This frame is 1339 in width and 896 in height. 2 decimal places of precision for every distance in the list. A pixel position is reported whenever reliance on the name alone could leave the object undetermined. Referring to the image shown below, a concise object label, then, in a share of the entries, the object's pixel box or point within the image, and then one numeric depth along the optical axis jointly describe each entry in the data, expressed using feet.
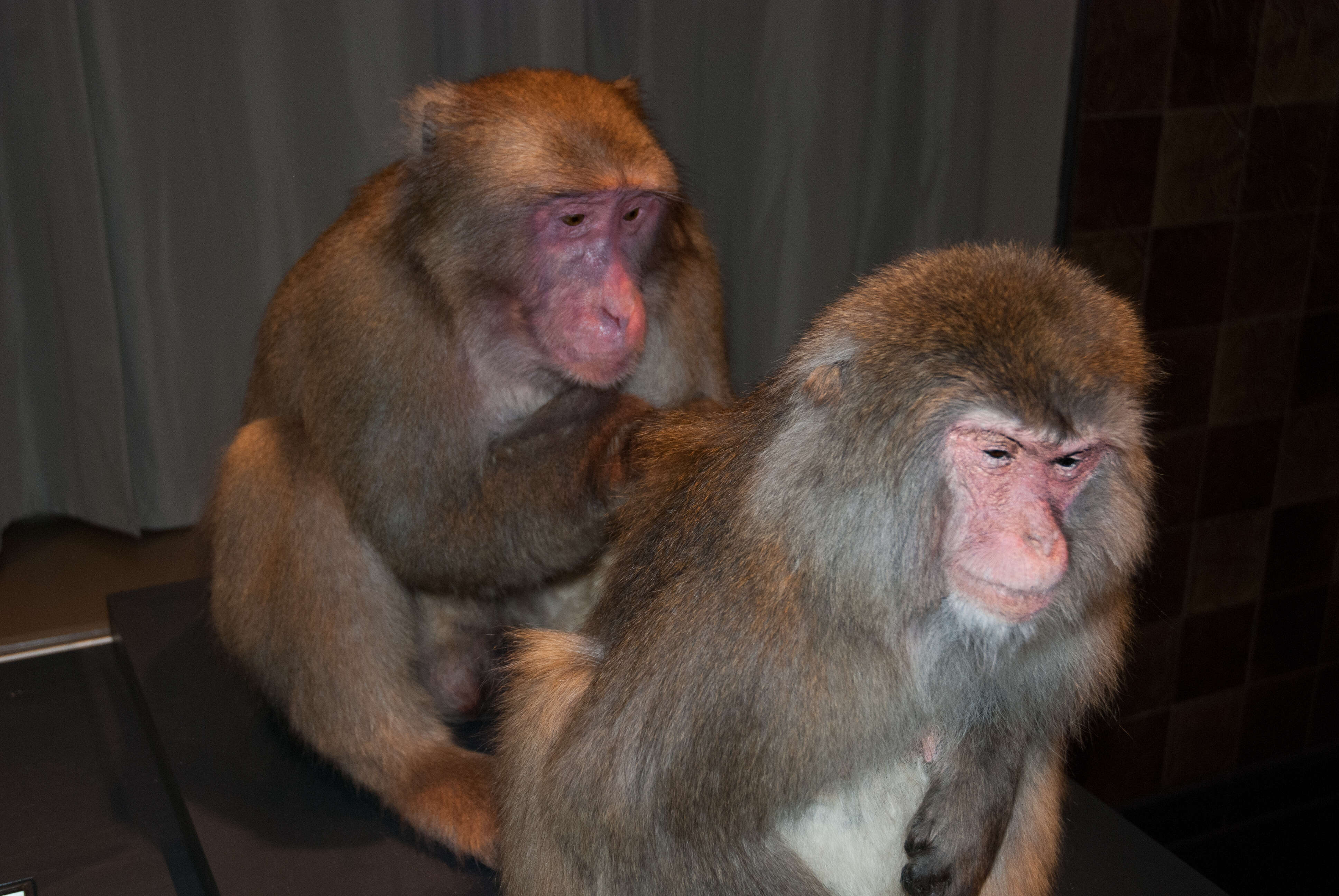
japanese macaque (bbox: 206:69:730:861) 4.64
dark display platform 4.80
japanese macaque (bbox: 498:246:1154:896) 3.11
